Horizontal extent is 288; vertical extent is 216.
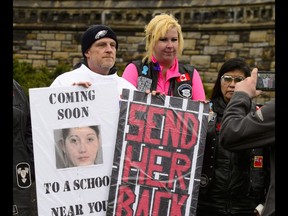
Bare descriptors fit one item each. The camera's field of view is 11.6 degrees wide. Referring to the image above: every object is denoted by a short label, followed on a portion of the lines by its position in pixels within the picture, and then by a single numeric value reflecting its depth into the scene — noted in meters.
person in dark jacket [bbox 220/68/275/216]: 6.52
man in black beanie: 9.05
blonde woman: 9.81
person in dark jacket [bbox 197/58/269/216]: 9.08
